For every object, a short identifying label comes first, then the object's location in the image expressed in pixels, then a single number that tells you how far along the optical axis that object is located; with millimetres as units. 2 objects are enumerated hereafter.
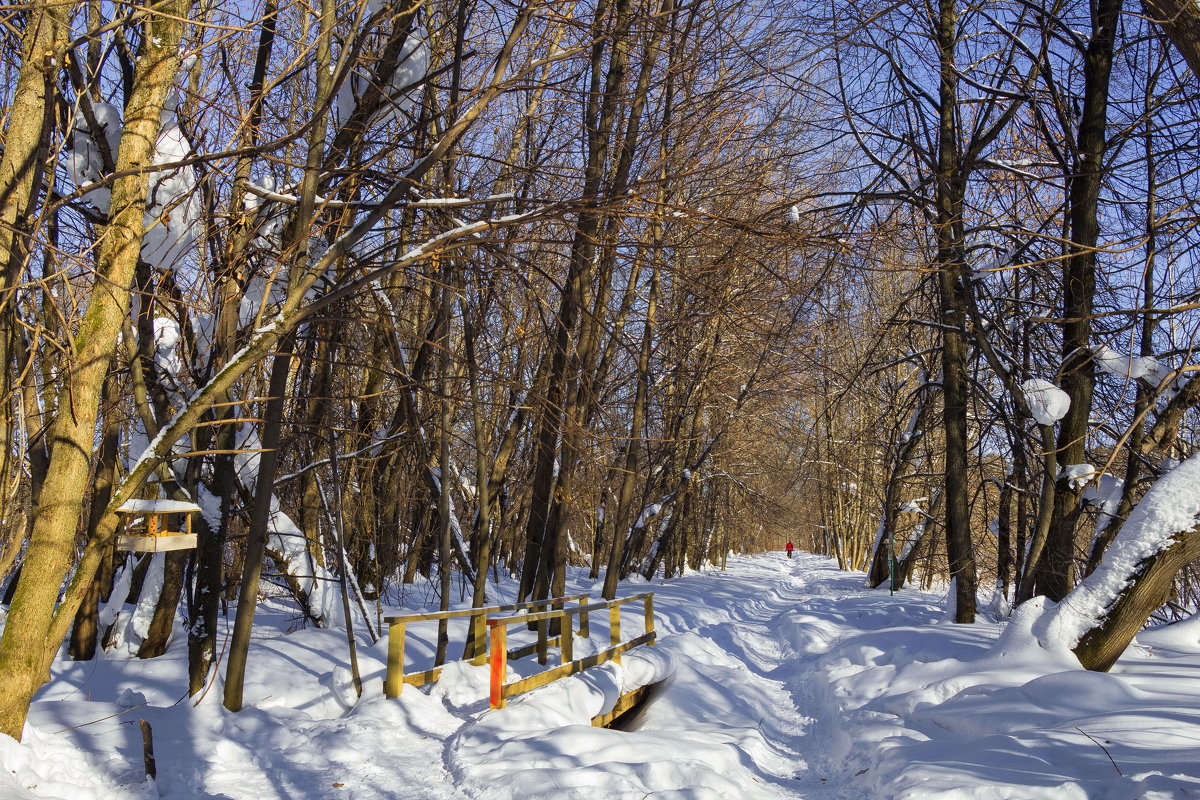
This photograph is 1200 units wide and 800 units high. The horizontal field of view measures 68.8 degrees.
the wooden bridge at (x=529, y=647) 6246
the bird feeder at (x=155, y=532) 4332
